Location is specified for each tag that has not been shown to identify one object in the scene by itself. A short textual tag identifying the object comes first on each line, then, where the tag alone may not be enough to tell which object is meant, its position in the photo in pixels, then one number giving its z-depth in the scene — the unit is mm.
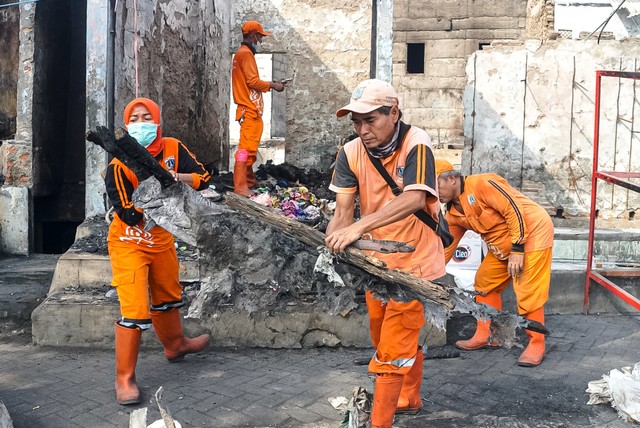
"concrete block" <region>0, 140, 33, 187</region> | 7355
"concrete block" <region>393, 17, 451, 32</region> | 19125
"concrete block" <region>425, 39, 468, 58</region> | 19062
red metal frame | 5676
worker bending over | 4879
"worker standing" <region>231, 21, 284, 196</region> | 7715
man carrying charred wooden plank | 3301
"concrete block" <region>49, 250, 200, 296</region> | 5668
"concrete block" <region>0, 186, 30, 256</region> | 7254
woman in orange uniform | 4047
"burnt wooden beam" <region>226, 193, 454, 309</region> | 3268
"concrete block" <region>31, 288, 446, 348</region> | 5184
